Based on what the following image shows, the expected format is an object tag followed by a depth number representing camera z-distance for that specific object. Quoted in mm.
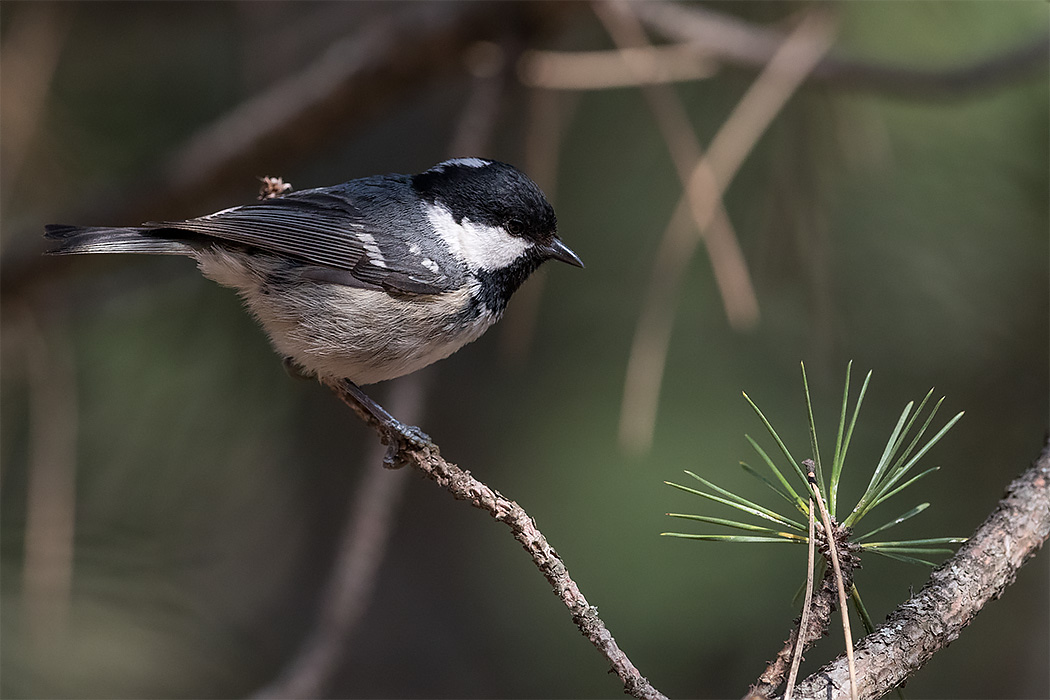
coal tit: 3077
